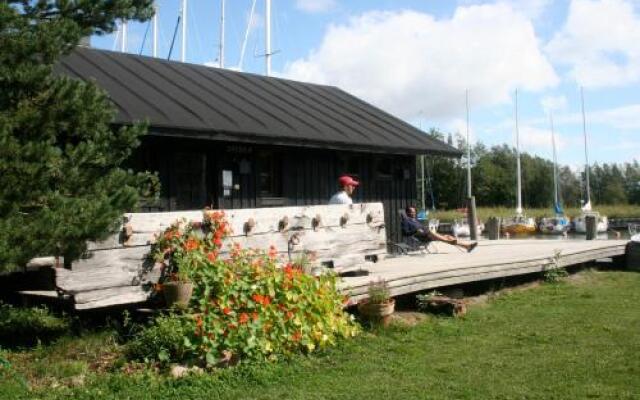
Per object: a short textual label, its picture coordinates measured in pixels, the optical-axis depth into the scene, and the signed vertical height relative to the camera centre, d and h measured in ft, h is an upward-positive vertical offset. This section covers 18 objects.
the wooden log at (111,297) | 20.36 -2.30
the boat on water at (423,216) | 130.30 -0.45
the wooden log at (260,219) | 21.65 -0.03
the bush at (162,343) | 19.80 -3.62
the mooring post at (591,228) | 63.93 -1.86
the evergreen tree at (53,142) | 17.88 +2.41
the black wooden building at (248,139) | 36.65 +4.70
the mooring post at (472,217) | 54.64 -0.44
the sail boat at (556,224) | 165.84 -3.61
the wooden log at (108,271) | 20.17 -1.50
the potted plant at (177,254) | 21.76 -1.08
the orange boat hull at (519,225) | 166.15 -3.56
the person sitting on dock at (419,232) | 44.75 -1.21
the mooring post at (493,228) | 70.38 -1.75
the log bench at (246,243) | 20.66 -0.92
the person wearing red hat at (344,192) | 34.12 +1.25
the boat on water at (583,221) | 158.15 -3.18
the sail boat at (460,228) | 137.57 -3.33
